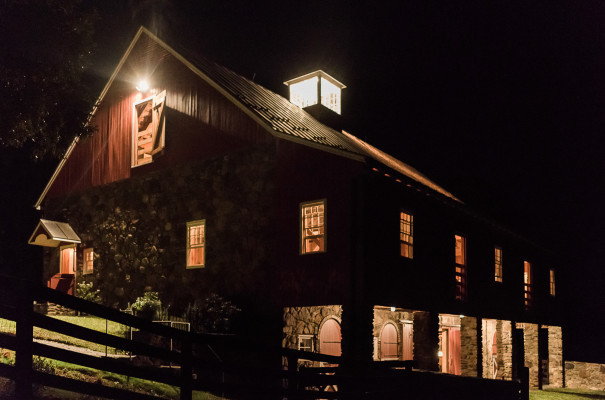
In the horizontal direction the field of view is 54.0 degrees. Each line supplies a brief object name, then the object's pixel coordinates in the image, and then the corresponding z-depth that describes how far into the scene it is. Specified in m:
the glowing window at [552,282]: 29.52
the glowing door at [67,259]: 22.50
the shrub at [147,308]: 16.23
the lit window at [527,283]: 25.69
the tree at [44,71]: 14.48
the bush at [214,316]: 15.69
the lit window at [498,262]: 22.95
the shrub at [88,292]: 20.15
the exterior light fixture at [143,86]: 20.08
